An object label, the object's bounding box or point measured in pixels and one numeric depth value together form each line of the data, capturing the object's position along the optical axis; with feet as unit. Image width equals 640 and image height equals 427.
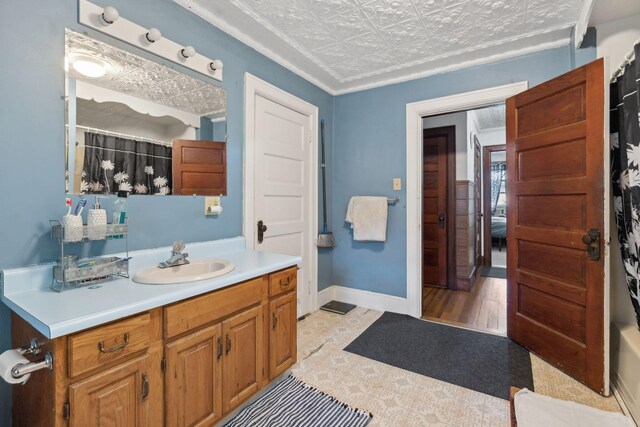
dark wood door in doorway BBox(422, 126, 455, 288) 12.32
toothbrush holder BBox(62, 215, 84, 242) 4.05
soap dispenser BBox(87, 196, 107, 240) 4.28
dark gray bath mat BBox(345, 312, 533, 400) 6.26
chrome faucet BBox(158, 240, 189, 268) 5.27
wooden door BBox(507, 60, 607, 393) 5.72
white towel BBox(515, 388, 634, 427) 3.36
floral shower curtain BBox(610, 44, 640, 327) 5.02
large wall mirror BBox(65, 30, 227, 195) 4.62
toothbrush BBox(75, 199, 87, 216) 4.38
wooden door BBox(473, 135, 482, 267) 14.58
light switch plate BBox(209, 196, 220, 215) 6.41
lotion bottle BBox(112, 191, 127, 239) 4.75
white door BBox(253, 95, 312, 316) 7.92
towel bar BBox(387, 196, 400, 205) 9.78
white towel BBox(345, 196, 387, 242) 9.78
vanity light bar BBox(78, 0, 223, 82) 4.66
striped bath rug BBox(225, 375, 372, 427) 5.08
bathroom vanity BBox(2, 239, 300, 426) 3.17
